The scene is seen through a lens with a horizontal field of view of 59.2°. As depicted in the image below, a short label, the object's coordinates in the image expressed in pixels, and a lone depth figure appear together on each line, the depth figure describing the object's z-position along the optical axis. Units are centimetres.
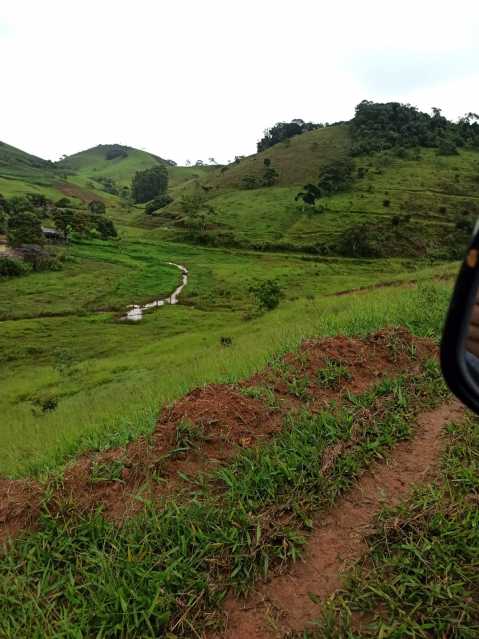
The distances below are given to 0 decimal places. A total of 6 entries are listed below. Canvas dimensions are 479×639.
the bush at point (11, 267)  4778
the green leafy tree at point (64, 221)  6675
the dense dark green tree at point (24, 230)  5572
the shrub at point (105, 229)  7169
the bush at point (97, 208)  9394
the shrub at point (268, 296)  3425
